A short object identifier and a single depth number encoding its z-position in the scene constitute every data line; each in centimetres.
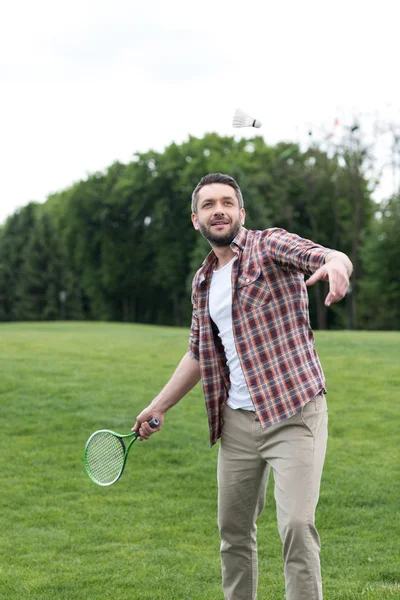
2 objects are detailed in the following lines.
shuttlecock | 517
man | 383
